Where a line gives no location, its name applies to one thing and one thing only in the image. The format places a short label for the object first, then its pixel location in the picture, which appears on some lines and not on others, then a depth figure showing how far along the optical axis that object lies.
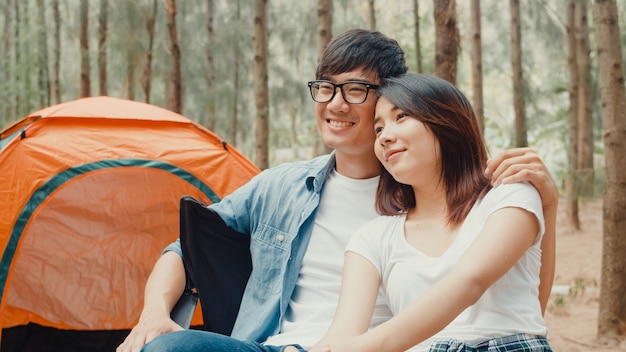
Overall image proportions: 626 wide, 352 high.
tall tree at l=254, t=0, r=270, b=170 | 6.51
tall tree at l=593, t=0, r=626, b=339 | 3.62
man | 1.86
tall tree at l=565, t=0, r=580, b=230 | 9.12
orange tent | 3.12
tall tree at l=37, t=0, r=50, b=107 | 13.84
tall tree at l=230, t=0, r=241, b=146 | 12.96
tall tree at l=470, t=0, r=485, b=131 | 8.31
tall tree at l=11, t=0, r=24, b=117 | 14.32
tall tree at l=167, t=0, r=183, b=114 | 7.34
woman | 1.34
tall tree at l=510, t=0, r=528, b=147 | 9.04
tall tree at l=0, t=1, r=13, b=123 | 15.73
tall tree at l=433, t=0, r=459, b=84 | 3.98
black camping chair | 1.97
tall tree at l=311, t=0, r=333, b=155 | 5.64
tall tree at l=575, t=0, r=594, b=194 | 8.98
